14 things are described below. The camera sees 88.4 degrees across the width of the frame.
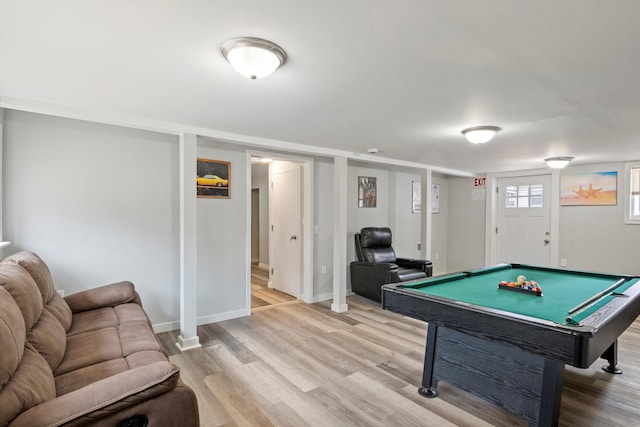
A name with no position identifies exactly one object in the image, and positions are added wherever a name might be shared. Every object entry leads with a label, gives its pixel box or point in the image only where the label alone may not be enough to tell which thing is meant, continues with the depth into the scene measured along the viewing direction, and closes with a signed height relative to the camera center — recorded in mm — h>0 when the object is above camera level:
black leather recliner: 4469 -865
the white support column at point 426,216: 5387 -165
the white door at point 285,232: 4848 -409
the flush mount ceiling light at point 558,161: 4535 +629
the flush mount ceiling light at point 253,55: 1526 +725
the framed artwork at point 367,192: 5316 +229
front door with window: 5719 -252
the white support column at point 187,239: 3076 -327
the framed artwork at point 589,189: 5000 +282
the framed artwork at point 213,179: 3672 +301
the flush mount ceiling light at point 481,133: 3000 +674
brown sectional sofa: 1189 -736
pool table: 1593 -650
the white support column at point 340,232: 4258 -344
